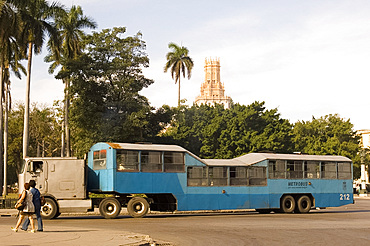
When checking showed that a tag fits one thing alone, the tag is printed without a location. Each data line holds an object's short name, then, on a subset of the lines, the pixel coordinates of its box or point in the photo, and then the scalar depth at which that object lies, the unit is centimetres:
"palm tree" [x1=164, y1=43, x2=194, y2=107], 8919
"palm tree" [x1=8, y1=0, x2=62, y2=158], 4256
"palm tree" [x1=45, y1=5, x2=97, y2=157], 5378
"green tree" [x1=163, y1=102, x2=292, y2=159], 6078
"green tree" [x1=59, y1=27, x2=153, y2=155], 4772
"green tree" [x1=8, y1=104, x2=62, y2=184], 7562
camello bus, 2552
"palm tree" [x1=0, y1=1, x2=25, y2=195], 4081
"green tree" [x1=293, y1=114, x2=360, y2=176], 8181
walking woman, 1677
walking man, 1705
